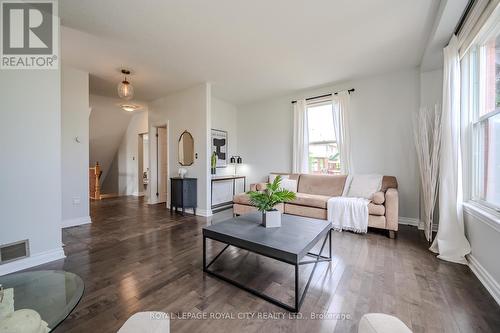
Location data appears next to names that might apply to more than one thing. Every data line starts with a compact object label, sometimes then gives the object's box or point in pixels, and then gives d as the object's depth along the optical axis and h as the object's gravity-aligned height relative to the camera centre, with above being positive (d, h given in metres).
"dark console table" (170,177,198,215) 4.16 -0.59
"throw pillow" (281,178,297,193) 4.14 -0.40
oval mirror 4.44 +0.35
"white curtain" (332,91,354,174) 3.93 +0.72
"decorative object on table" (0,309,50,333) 0.66 -0.54
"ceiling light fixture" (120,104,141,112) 4.60 +1.34
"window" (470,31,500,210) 1.84 +0.44
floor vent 1.95 -0.86
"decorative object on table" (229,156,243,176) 5.53 +0.10
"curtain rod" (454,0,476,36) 1.92 +1.51
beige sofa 2.90 -0.59
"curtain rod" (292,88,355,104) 3.95 +1.45
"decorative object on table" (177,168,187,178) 4.39 -0.16
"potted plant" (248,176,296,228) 2.03 -0.37
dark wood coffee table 1.51 -0.63
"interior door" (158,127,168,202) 5.48 +0.07
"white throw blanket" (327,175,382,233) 3.04 -0.62
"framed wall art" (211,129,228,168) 5.13 +0.49
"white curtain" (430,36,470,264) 2.22 -0.11
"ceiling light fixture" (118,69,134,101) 3.27 +1.22
